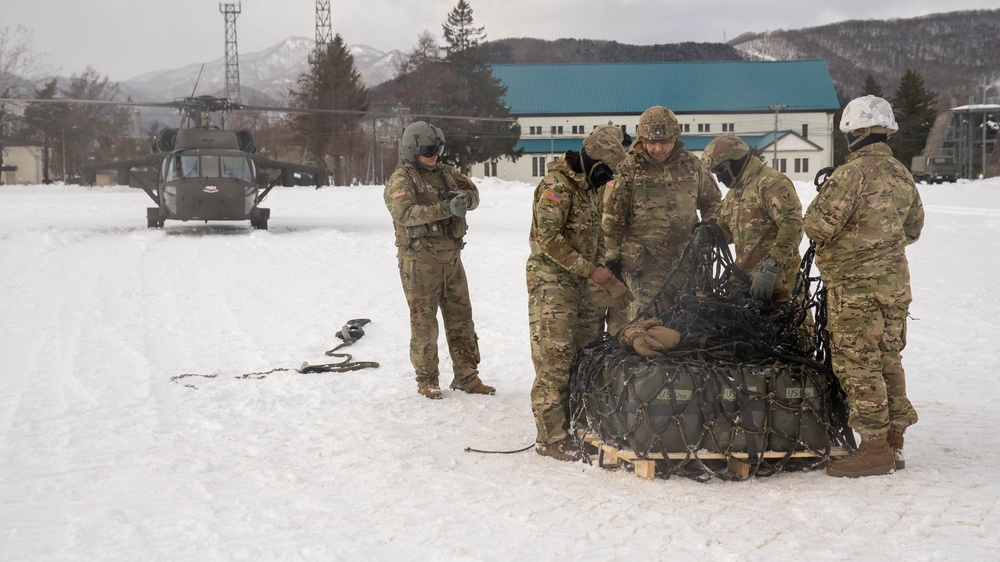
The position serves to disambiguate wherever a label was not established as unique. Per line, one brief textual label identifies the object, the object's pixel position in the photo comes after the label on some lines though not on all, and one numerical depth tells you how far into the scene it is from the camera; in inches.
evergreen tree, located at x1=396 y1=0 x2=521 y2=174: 2340.1
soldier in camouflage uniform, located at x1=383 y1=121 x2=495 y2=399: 265.4
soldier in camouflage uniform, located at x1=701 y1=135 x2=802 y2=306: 222.7
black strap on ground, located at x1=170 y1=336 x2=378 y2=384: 296.4
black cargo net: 184.4
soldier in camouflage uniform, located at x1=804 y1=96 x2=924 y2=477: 184.7
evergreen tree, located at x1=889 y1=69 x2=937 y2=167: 2758.4
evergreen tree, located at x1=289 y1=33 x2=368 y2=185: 2459.4
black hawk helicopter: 829.8
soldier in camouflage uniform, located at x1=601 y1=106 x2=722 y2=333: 239.3
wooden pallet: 184.9
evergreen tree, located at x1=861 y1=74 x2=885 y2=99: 2762.1
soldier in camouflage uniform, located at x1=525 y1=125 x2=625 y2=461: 205.8
